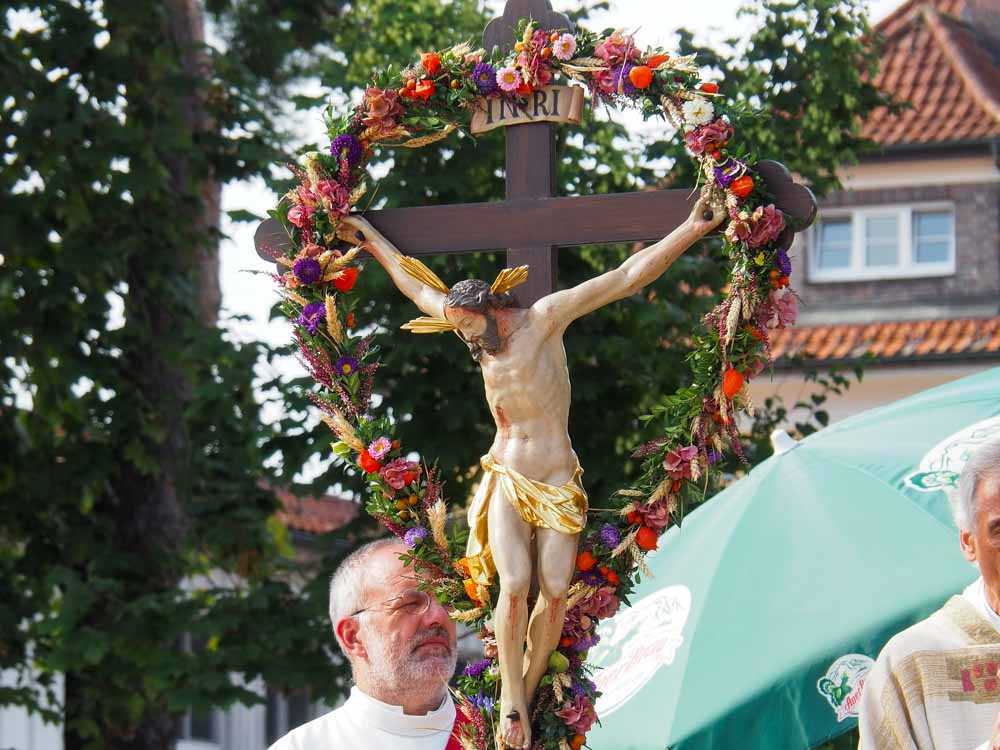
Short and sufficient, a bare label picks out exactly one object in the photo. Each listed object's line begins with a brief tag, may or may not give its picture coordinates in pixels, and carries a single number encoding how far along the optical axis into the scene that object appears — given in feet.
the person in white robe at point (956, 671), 24.45
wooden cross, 29.43
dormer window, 129.09
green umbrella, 36.07
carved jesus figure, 28.08
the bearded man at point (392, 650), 31.55
